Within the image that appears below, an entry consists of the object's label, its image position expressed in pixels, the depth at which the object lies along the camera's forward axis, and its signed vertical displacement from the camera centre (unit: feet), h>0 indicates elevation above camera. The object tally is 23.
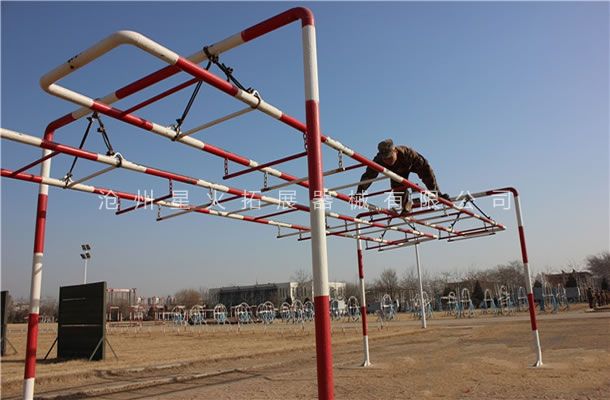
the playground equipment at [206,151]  11.18 +5.74
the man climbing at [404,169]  25.03 +7.29
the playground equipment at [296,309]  123.06 -4.13
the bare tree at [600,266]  252.26 +8.85
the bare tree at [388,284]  266.16 +4.26
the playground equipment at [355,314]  145.15 -8.14
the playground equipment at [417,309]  130.27 -6.44
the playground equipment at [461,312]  123.85 -6.95
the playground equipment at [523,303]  140.89 -6.39
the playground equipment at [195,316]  130.62 -5.19
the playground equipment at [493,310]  130.36 -7.68
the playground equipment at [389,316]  120.16 -7.11
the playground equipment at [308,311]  134.47 -5.26
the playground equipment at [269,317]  130.11 -6.74
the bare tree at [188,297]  321.32 +1.81
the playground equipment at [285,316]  129.81 -7.54
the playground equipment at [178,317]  129.29 -5.07
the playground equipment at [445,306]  153.05 -8.46
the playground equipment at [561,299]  131.05 -5.83
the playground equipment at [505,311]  121.17 -7.41
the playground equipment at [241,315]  131.44 -5.25
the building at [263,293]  310.04 +2.47
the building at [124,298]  226.40 +2.23
